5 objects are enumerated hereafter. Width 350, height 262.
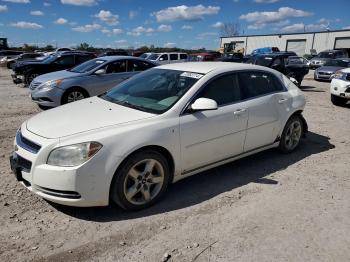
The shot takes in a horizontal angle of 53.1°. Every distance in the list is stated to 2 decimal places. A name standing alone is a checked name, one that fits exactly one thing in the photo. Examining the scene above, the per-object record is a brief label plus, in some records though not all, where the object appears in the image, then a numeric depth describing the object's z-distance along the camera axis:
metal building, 52.00
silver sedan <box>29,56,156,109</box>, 9.09
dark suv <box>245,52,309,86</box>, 14.48
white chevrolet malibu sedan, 3.41
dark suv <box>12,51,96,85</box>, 14.80
